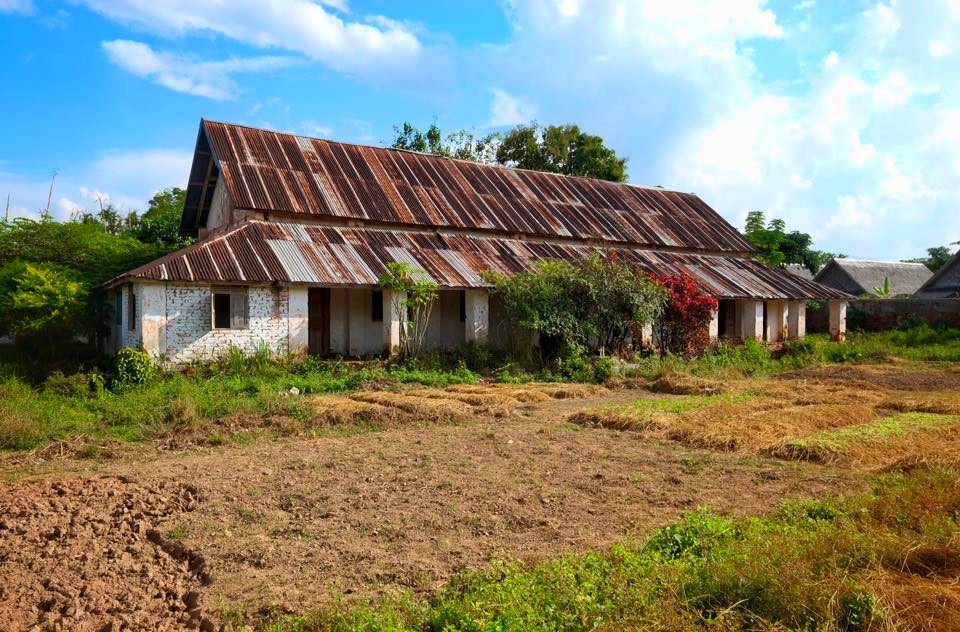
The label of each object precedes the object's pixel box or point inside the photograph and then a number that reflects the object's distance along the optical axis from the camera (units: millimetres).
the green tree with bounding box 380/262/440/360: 15898
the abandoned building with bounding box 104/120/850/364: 14828
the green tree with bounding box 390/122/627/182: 34500
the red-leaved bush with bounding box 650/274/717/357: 19016
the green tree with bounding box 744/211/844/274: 33328
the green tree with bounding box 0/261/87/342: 14641
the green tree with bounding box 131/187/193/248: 23719
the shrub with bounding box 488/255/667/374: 16766
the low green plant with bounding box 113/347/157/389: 12680
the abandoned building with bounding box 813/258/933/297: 35406
